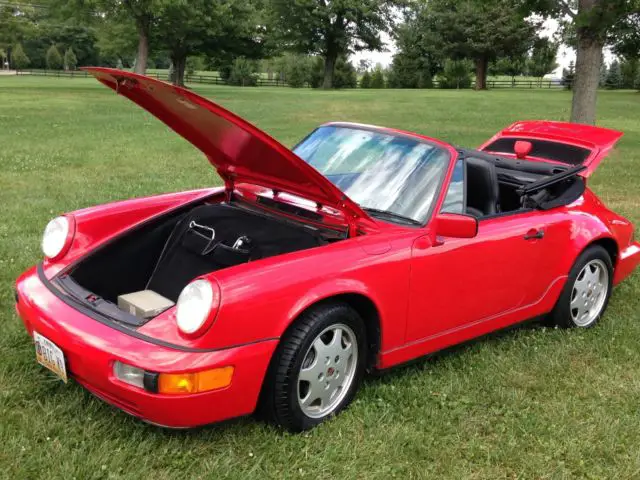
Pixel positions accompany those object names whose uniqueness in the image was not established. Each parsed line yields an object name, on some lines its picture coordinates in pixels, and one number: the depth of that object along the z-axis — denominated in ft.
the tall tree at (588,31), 35.83
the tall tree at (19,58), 235.61
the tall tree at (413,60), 177.37
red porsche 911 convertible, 8.66
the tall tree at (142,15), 98.19
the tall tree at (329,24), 165.48
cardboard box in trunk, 10.42
